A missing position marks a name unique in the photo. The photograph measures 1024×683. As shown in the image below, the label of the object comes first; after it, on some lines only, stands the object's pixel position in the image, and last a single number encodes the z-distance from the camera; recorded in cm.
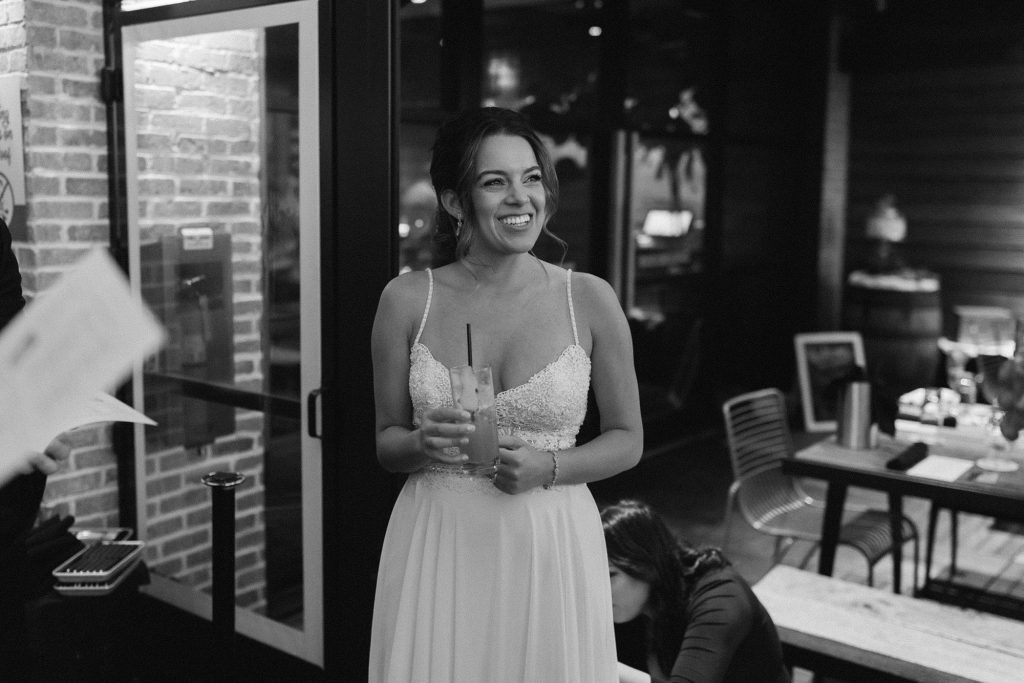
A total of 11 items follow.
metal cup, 331
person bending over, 190
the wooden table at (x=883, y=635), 222
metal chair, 352
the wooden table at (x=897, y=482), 285
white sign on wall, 287
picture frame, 446
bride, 179
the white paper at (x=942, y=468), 298
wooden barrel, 632
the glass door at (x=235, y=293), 264
